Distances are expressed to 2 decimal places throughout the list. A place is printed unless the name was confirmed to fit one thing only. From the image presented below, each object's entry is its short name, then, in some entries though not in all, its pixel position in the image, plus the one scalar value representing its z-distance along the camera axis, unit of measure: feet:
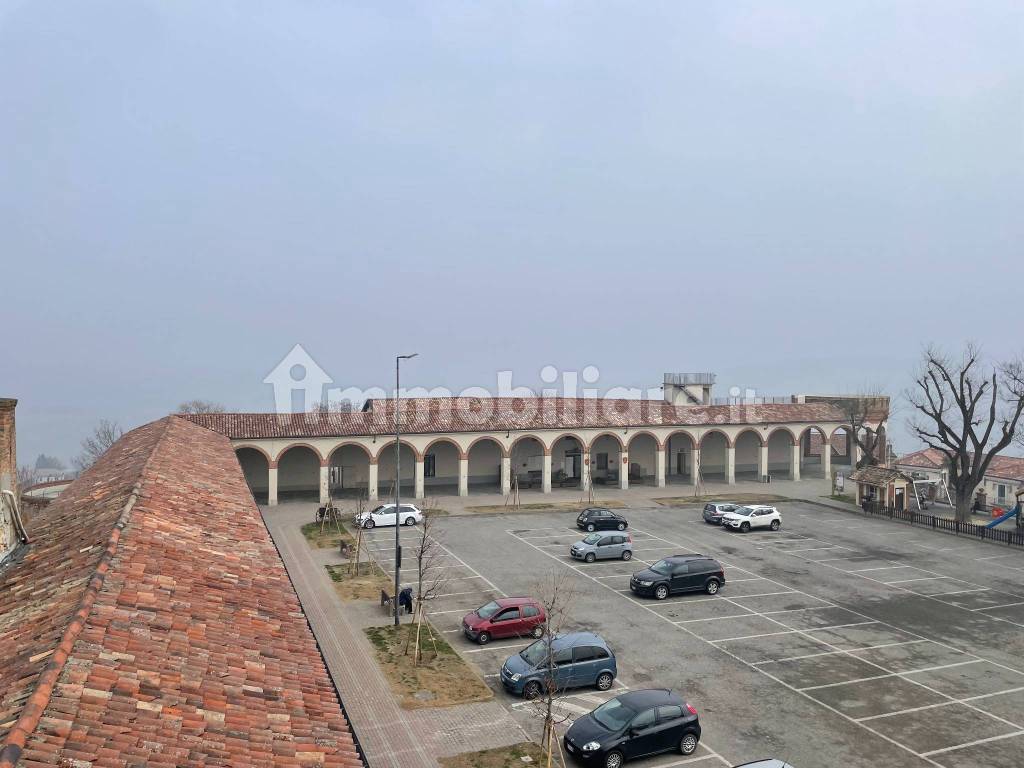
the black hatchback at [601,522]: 120.78
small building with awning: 142.41
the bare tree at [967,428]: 133.39
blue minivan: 55.47
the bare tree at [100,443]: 249.55
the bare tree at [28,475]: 252.30
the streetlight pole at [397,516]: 74.25
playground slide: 129.29
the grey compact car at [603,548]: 99.96
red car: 67.62
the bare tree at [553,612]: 44.11
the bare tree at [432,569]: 67.26
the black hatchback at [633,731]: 45.65
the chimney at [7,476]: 39.50
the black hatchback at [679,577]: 82.48
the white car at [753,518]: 124.06
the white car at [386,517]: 119.03
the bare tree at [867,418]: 176.45
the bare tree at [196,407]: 285.66
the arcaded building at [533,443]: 143.74
